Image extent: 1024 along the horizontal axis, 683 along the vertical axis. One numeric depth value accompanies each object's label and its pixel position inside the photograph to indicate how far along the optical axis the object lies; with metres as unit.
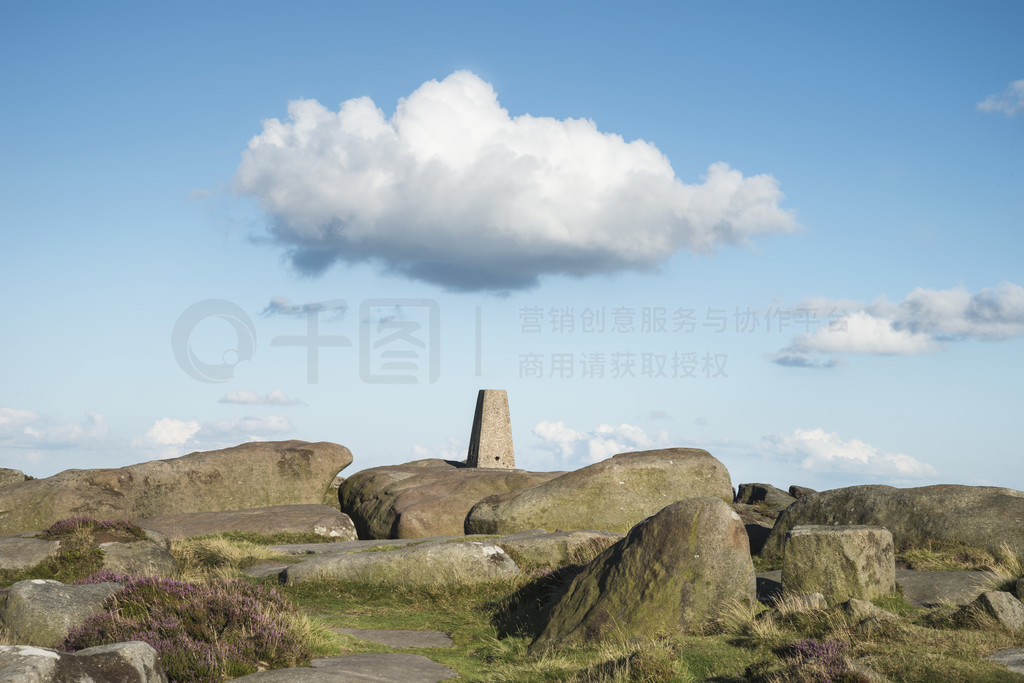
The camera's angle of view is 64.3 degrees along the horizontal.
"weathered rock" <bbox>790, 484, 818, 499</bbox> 35.64
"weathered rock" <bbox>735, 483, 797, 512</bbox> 31.39
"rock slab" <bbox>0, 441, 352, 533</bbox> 26.67
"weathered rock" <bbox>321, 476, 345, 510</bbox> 30.44
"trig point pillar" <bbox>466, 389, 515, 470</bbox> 35.19
